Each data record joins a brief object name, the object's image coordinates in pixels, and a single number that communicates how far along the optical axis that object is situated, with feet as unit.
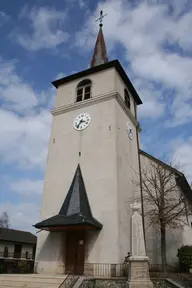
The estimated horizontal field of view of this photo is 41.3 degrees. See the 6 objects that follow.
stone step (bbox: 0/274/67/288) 36.22
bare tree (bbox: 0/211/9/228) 208.97
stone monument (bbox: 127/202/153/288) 31.30
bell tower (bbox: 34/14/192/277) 45.01
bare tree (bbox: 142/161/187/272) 46.80
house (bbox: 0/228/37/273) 95.91
